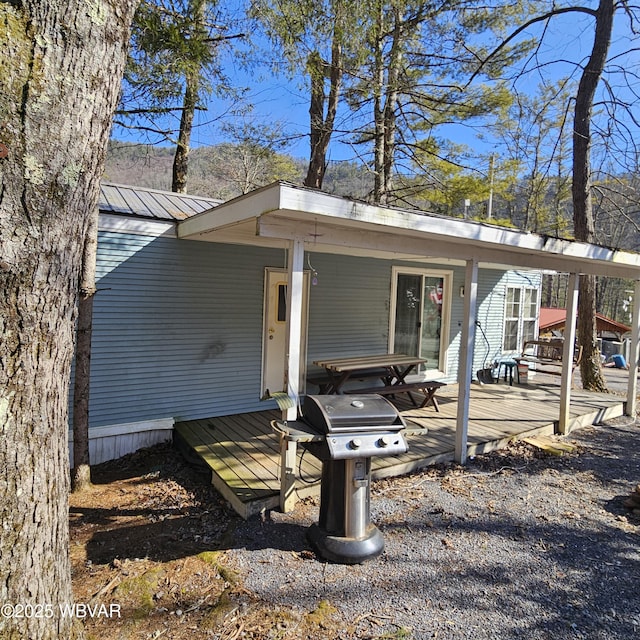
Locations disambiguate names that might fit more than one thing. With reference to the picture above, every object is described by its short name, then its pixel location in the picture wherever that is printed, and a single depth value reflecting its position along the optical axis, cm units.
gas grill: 256
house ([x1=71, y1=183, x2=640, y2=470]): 327
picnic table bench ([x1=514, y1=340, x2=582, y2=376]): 794
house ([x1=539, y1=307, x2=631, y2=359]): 1430
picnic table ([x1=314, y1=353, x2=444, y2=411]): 523
